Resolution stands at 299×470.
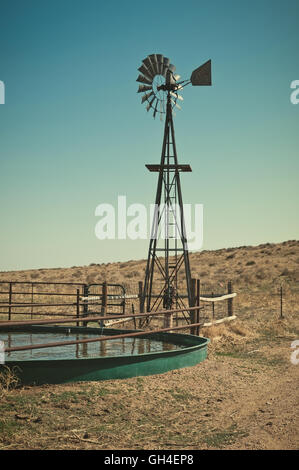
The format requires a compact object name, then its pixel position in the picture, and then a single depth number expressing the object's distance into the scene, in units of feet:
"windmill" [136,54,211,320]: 53.98
